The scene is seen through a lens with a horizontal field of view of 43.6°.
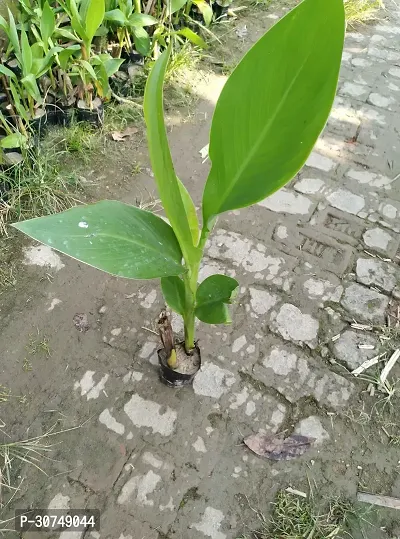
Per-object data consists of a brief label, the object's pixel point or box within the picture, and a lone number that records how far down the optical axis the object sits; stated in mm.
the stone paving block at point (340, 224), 2262
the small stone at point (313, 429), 1665
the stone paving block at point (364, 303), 1987
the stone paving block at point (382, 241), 2214
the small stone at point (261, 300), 1986
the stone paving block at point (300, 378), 1766
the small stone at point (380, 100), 3014
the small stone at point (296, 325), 1911
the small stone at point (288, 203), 2361
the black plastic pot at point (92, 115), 2596
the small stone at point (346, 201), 2387
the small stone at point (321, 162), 2592
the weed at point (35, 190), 2227
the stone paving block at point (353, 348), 1861
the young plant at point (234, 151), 902
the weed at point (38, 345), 1835
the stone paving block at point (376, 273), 2094
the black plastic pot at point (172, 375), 1685
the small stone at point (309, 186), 2463
